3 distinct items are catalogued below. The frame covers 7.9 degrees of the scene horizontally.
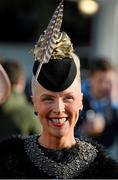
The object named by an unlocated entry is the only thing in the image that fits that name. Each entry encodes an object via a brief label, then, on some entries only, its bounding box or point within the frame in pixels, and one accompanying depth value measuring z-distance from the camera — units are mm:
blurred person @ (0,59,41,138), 6139
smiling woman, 3389
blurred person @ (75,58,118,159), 7239
